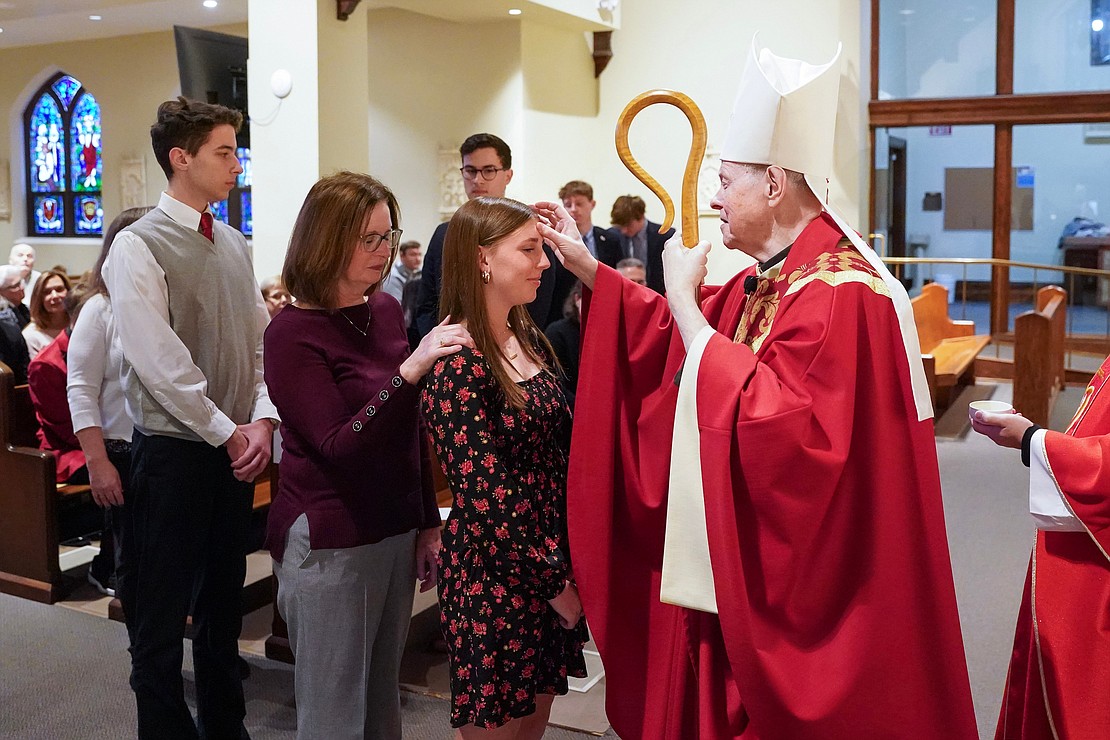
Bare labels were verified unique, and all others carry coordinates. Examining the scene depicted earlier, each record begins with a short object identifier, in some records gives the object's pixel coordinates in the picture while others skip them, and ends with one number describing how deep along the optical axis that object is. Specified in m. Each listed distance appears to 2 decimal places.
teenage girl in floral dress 1.96
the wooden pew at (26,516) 4.28
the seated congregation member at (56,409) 4.54
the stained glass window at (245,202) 11.61
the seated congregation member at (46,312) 5.72
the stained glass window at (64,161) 13.37
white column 6.78
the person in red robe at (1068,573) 1.98
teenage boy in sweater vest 2.51
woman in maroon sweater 2.10
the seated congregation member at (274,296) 5.36
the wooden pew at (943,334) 8.64
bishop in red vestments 1.80
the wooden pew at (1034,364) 7.09
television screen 6.41
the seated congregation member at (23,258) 8.26
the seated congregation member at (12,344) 5.66
